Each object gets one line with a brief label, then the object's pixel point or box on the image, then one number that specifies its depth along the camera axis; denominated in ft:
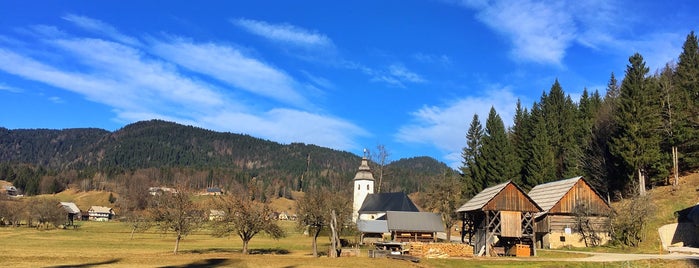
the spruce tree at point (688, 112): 180.45
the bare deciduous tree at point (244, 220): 154.51
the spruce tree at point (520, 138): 254.68
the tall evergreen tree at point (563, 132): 228.63
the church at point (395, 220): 208.98
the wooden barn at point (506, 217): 146.20
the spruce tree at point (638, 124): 173.58
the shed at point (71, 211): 411.75
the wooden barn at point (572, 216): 165.99
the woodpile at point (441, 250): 137.39
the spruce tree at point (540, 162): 233.96
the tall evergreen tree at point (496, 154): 253.44
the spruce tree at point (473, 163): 270.67
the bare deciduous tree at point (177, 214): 155.33
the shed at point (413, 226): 207.72
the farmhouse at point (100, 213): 561.43
